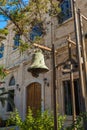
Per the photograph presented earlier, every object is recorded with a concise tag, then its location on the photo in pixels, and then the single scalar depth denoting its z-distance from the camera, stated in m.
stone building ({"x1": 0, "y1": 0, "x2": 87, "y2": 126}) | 5.26
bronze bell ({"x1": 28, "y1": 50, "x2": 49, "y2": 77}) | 2.26
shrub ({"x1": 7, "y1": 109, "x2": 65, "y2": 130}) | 2.67
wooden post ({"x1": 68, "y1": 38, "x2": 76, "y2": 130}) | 2.48
